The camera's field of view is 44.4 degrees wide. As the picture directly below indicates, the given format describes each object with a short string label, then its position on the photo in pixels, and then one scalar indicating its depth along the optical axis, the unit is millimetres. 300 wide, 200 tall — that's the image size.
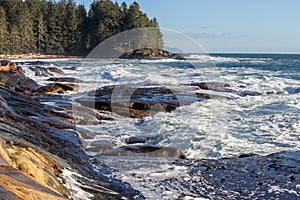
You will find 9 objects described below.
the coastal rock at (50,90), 16242
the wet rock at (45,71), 25900
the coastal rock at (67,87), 18033
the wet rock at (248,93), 18800
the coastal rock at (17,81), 17016
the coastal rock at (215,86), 20039
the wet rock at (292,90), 20688
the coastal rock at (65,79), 22058
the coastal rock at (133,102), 13234
